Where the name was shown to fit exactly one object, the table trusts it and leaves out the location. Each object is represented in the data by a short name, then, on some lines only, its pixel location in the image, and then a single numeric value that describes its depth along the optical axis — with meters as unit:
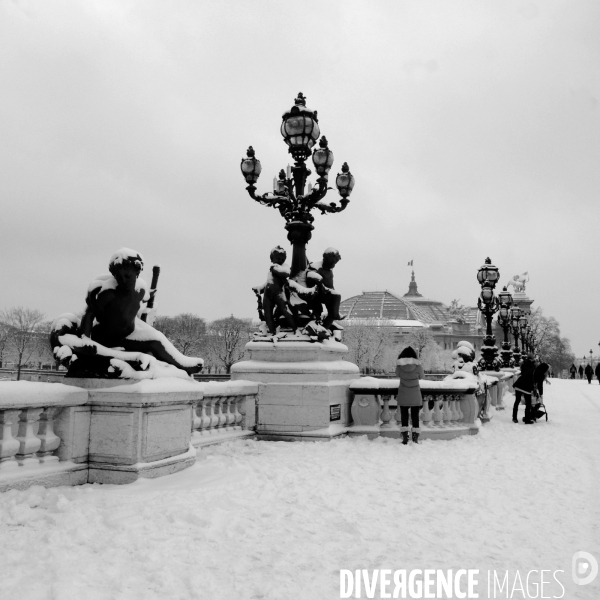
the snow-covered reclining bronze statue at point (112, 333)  6.45
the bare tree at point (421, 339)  95.58
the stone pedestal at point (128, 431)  6.16
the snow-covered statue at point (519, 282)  77.59
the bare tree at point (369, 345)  81.69
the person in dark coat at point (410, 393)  10.10
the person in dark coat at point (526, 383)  15.26
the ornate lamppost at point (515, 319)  36.86
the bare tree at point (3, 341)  66.06
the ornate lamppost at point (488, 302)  22.16
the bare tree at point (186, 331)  75.94
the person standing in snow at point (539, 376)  15.34
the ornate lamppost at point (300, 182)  11.60
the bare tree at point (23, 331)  64.36
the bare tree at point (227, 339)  78.09
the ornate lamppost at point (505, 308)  30.83
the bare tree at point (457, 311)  154.77
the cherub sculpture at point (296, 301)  11.06
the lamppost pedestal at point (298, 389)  10.11
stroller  14.95
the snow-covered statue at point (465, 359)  15.34
